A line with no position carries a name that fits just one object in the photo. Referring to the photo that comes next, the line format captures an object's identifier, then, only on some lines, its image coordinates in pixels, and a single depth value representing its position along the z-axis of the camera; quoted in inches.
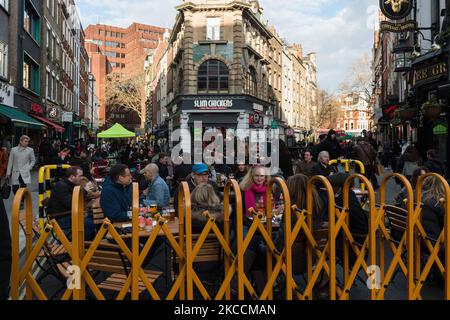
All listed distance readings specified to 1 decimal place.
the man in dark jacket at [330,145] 502.6
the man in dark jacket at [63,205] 267.0
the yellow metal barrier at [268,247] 145.9
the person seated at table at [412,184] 278.5
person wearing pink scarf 270.4
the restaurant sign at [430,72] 526.3
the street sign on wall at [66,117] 1491.1
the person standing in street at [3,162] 482.9
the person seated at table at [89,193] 312.9
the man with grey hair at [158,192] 305.1
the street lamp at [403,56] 630.5
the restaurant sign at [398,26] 594.6
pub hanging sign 635.5
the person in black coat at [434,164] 396.1
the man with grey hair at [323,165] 390.9
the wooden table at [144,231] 206.1
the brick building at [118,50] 3848.4
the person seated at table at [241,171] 435.2
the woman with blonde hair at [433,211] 193.3
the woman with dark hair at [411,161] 420.3
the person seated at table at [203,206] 187.5
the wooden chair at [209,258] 175.6
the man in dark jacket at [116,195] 242.1
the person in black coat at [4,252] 106.1
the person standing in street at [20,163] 454.6
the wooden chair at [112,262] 159.5
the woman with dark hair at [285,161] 462.9
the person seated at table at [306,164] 430.1
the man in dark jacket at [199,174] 317.4
